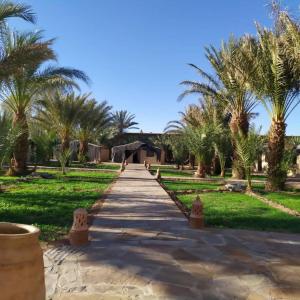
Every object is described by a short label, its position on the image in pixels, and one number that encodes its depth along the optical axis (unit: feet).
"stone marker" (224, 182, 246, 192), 37.29
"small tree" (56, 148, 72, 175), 53.00
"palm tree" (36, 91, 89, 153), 73.58
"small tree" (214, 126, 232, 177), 57.92
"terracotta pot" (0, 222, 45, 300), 6.43
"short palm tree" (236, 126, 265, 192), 36.57
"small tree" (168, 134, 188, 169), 77.21
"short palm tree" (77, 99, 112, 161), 88.91
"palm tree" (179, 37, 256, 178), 47.46
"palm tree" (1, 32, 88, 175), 48.18
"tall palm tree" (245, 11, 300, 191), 34.05
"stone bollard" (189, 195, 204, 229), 17.09
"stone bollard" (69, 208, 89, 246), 13.62
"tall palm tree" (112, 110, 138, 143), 141.75
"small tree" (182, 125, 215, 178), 55.70
